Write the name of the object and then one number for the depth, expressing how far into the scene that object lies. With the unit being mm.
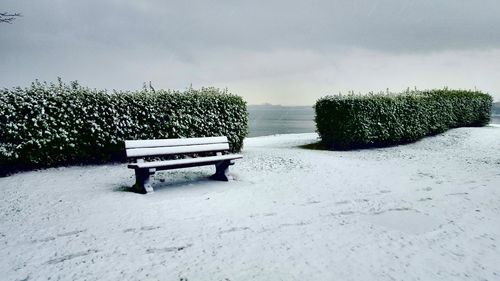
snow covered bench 6180
